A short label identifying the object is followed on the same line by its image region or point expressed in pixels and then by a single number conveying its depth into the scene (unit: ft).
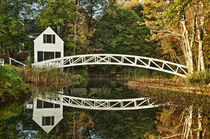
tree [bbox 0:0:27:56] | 77.41
